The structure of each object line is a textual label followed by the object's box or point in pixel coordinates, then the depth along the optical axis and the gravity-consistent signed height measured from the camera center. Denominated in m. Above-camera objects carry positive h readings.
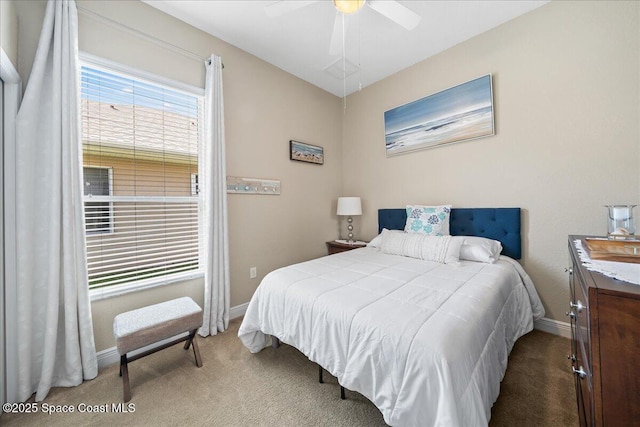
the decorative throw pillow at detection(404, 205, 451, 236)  2.48 -0.09
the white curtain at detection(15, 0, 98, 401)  1.46 -0.02
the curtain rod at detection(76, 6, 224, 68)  1.77 +1.51
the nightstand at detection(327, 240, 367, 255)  3.16 -0.44
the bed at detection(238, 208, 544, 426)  0.95 -0.58
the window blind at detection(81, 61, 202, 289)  1.83 +0.34
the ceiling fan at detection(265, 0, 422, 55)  1.60 +1.42
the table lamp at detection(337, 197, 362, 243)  3.26 +0.09
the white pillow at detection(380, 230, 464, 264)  2.11 -0.33
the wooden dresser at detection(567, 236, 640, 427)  0.64 -0.40
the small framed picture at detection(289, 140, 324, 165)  3.07 +0.83
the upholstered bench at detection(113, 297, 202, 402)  1.50 -0.74
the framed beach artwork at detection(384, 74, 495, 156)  2.40 +1.04
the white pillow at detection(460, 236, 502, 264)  2.08 -0.35
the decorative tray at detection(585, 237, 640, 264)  0.95 -0.18
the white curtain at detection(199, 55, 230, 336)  2.24 +0.08
